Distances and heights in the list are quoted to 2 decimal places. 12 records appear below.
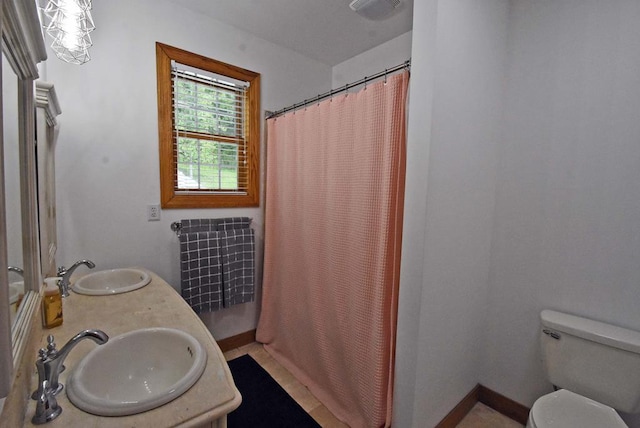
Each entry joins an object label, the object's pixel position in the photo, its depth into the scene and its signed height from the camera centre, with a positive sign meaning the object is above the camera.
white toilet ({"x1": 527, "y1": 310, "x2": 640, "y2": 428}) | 1.18 -0.80
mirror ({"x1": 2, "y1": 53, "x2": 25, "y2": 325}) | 0.62 +0.01
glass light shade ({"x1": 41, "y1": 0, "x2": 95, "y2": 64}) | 1.04 +0.64
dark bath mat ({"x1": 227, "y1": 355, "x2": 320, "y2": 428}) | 1.61 -1.31
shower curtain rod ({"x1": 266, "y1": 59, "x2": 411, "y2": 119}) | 1.35 +0.64
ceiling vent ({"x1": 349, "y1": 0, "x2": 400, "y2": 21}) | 1.58 +1.09
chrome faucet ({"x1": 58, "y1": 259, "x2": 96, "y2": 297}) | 1.34 -0.43
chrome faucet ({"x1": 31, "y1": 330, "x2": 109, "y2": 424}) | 0.67 -0.48
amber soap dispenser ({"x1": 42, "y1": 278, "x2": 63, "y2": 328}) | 1.03 -0.44
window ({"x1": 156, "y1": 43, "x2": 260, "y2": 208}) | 1.88 +0.45
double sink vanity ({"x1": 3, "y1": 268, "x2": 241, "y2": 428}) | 0.69 -0.54
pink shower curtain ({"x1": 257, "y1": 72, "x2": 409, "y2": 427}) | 1.42 -0.31
